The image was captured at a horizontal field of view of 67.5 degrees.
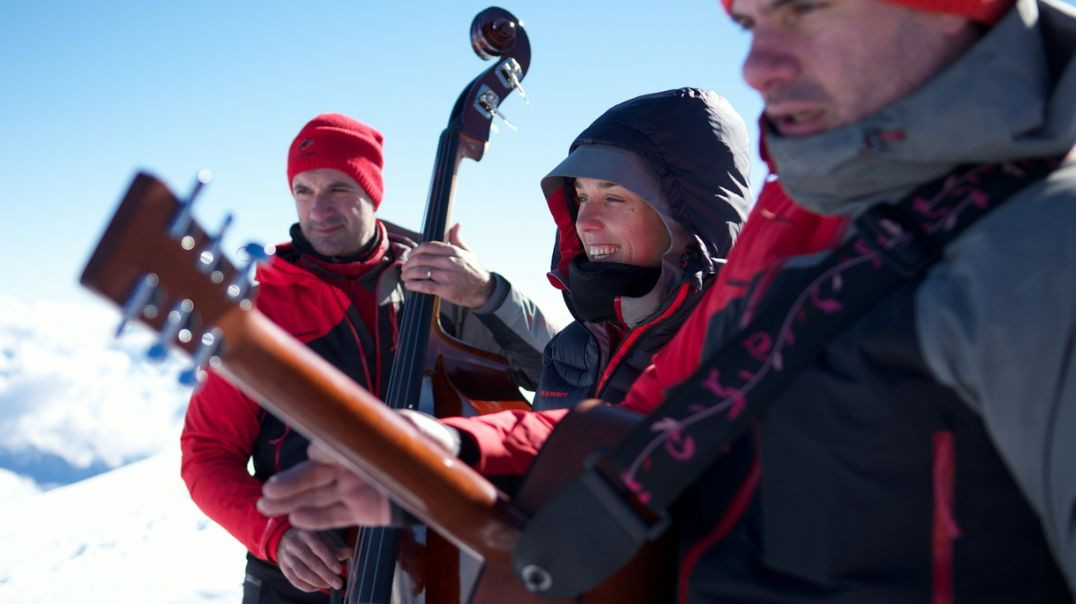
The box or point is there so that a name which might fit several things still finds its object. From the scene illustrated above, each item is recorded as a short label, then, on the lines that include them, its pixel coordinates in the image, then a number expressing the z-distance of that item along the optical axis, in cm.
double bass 226
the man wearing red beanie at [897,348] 91
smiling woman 256
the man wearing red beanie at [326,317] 288
